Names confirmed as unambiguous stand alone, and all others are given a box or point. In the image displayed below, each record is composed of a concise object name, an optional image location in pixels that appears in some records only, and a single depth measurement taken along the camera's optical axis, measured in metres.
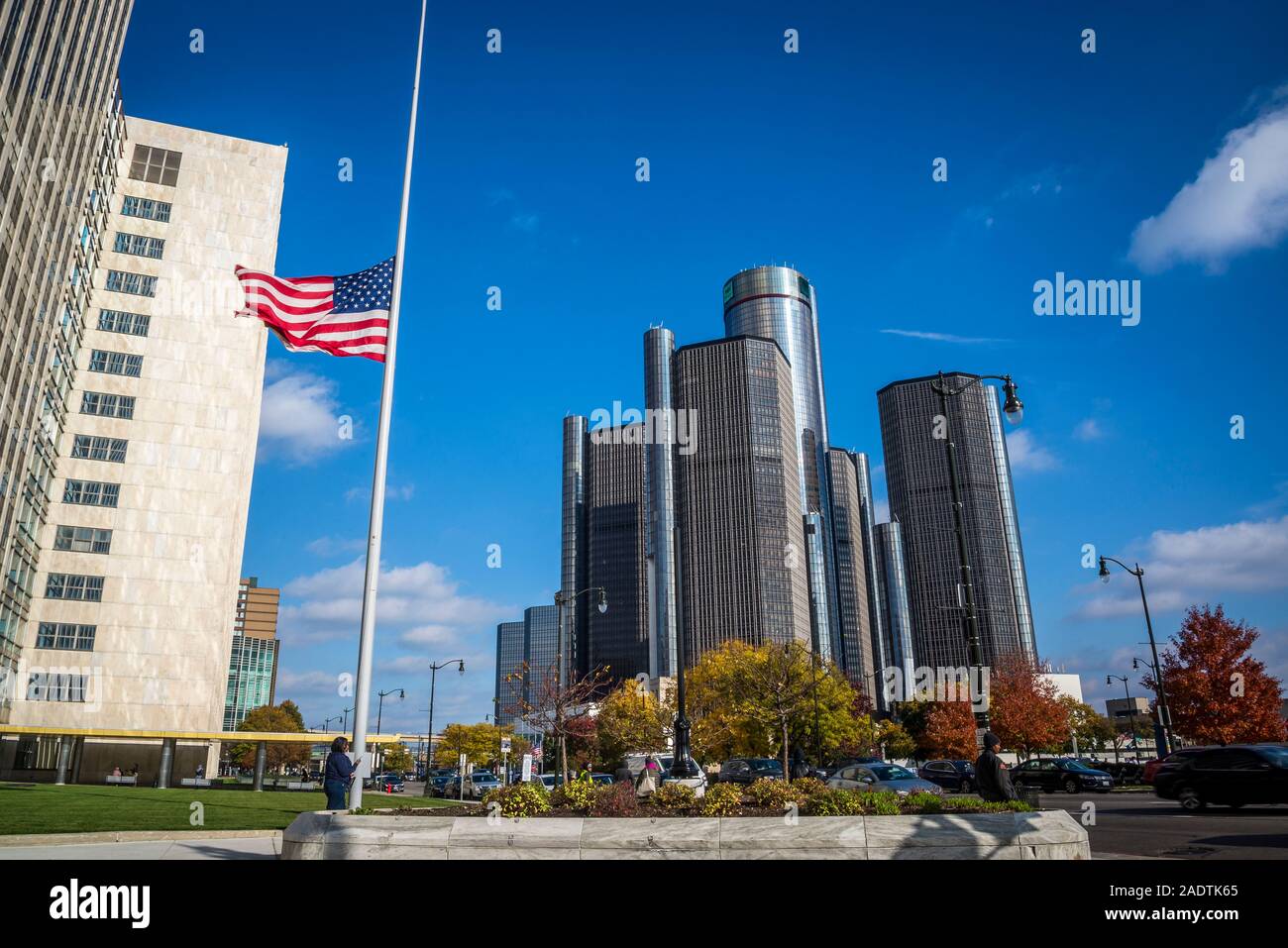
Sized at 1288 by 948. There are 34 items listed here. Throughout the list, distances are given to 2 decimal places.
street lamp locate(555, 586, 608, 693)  36.03
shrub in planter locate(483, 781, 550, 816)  13.18
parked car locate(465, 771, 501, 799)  45.21
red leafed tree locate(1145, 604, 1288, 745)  38.12
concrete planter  11.34
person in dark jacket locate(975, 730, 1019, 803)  14.06
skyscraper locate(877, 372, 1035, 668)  186.38
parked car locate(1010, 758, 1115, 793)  32.88
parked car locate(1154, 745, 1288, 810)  20.80
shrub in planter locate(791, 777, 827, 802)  13.88
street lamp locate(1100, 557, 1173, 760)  37.44
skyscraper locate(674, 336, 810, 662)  170.50
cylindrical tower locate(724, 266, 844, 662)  191.44
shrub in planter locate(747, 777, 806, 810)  13.93
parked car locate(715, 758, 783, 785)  32.91
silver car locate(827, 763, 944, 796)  21.87
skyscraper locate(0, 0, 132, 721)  36.38
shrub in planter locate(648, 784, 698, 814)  13.50
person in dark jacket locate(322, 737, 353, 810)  15.05
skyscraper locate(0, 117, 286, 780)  57.53
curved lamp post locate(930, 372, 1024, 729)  16.36
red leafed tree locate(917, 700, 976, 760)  61.09
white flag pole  14.15
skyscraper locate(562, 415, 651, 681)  194.62
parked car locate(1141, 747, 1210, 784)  22.93
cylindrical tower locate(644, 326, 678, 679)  189.50
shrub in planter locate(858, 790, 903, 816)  12.83
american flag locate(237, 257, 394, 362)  17.52
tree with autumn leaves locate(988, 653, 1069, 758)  58.19
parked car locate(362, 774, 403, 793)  52.64
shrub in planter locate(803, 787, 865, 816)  13.07
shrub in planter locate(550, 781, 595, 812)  14.06
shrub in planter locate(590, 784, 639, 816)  13.05
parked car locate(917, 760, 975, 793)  33.07
